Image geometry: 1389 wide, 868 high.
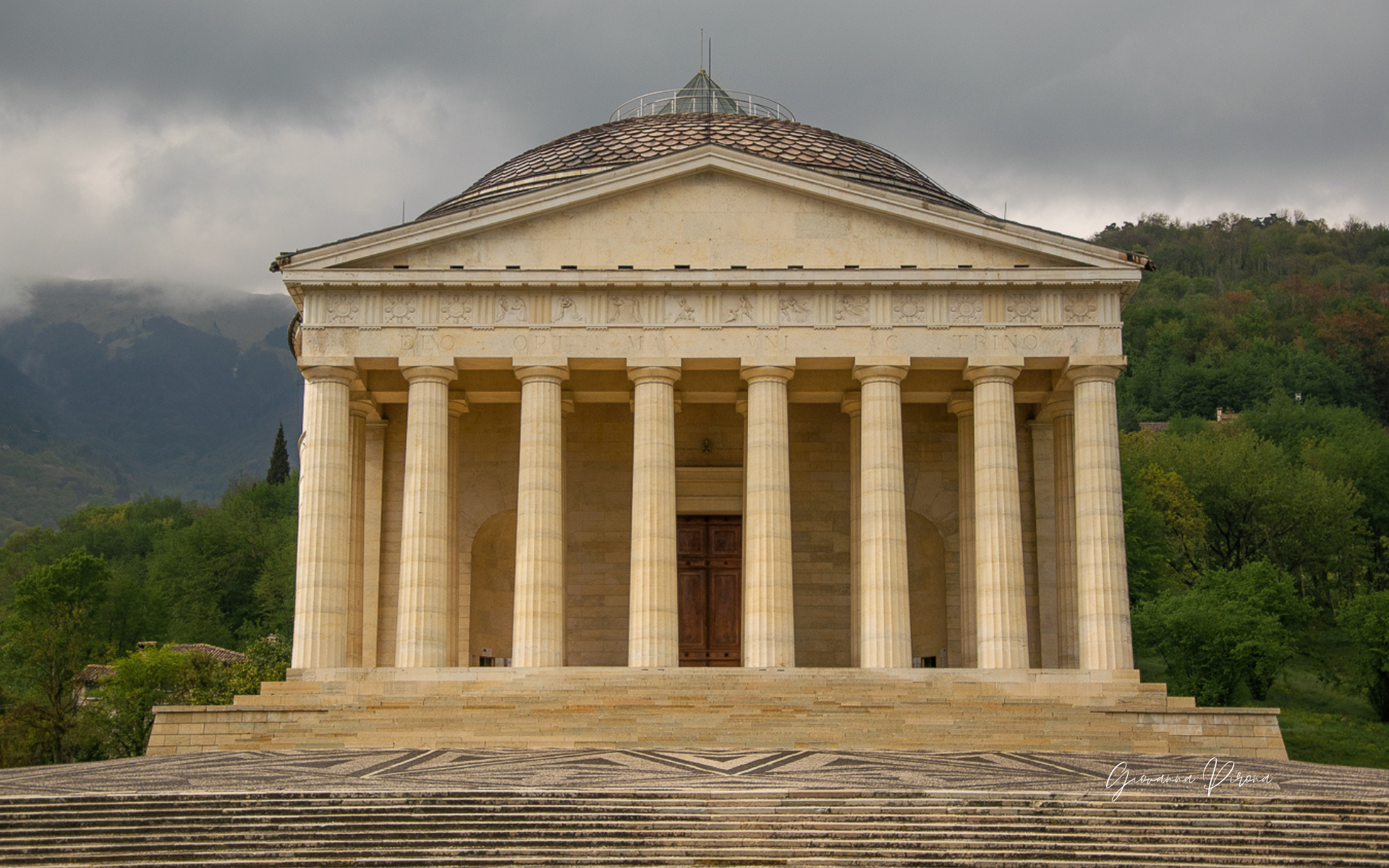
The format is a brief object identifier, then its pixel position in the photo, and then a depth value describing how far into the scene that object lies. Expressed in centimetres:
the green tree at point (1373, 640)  5631
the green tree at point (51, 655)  5778
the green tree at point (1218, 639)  5634
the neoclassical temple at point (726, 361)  3812
